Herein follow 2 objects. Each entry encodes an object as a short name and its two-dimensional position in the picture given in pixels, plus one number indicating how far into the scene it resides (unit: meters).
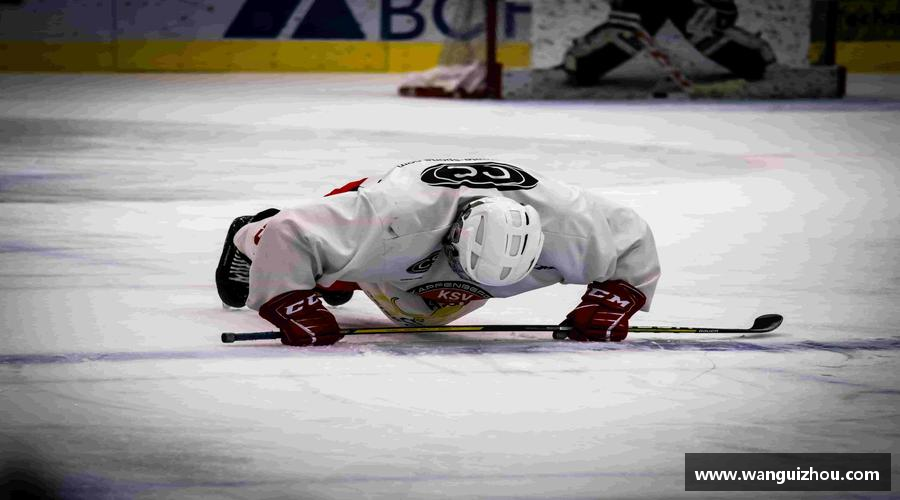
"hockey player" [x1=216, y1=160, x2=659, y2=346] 7.73
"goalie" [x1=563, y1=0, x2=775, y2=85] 33.00
